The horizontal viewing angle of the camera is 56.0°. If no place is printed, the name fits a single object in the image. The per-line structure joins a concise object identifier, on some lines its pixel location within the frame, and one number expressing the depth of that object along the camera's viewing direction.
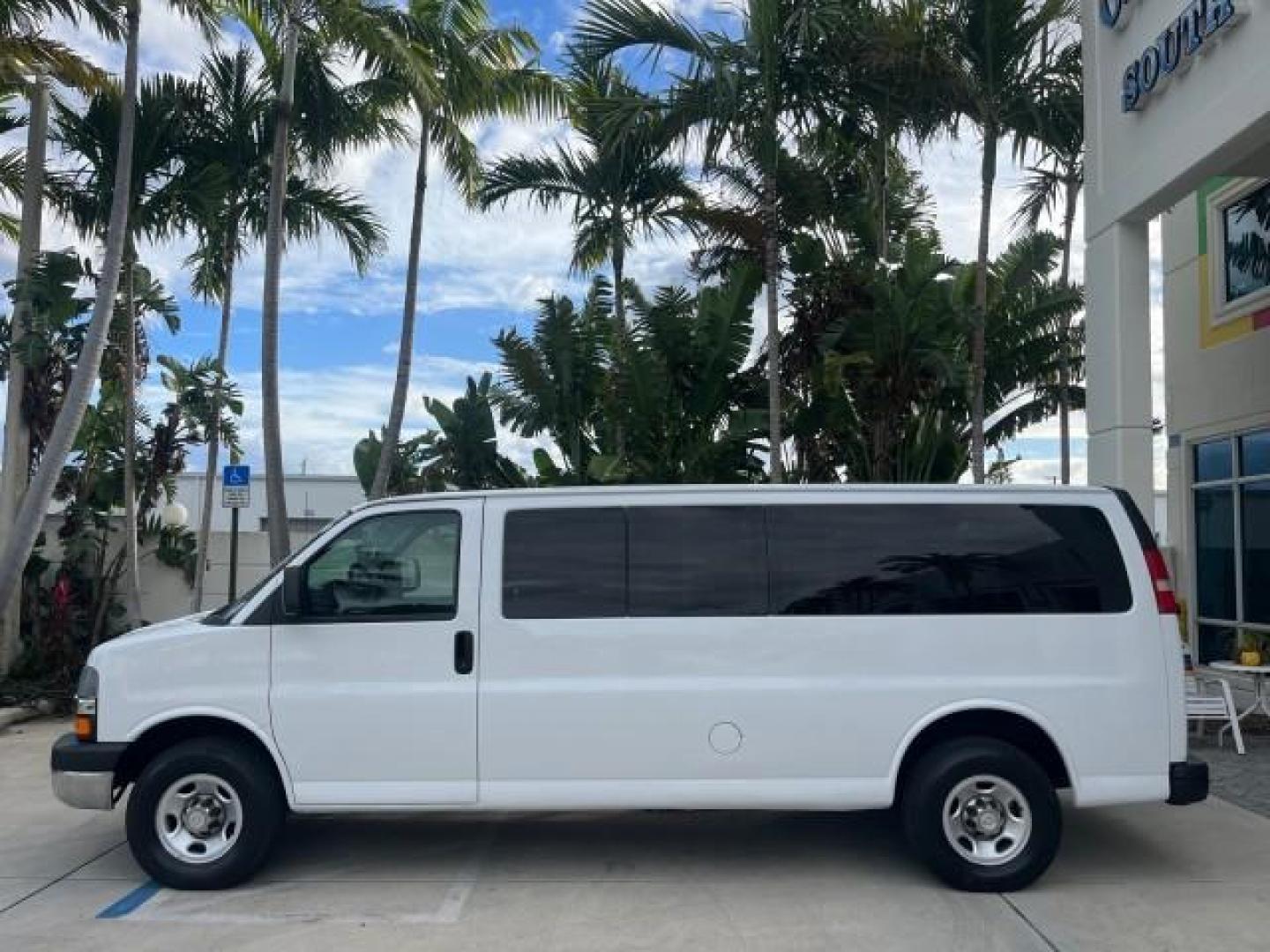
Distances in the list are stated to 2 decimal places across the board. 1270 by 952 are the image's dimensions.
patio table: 10.09
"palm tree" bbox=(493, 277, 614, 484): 16.33
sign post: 14.12
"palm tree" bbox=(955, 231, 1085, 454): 13.66
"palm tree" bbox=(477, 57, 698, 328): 15.70
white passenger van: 6.23
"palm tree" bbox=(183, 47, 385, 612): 14.55
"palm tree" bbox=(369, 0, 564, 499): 14.34
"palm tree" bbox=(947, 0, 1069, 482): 11.56
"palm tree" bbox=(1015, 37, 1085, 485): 12.04
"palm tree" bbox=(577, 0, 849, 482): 11.92
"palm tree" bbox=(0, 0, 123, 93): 11.63
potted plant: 10.91
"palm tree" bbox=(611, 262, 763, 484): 14.41
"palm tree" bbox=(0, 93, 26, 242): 14.76
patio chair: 9.35
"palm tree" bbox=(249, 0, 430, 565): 13.22
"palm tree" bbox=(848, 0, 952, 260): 11.67
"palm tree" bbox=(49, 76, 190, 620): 13.80
